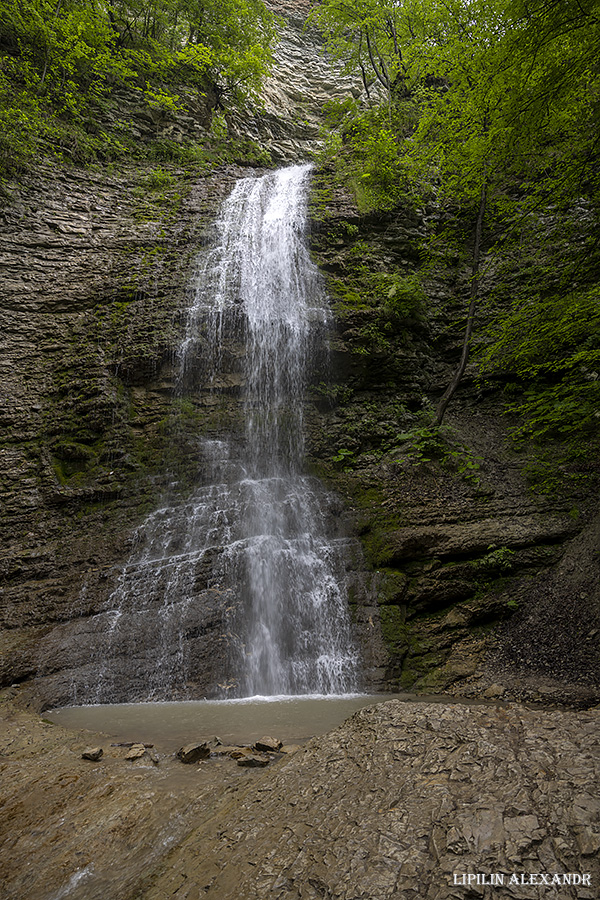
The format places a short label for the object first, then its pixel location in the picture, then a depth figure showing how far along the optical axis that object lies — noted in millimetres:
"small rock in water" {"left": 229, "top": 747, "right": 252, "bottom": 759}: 2881
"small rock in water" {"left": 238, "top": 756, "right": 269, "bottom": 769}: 2738
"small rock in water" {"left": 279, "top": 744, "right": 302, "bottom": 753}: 2908
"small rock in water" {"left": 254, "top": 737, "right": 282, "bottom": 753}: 2926
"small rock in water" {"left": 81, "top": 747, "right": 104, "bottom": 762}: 3057
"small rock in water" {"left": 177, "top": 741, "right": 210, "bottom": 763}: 2910
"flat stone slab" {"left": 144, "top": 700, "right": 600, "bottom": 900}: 1360
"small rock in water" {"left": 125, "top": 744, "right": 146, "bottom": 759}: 3022
